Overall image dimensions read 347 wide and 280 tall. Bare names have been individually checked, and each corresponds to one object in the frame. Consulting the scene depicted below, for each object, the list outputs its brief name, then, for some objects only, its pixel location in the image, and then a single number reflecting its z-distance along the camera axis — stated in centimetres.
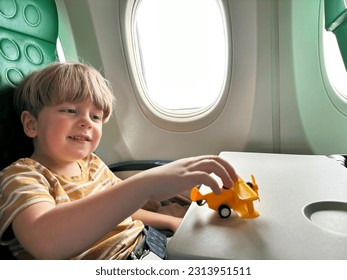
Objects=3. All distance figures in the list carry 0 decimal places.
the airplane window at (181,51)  151
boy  60
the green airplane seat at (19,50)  88
